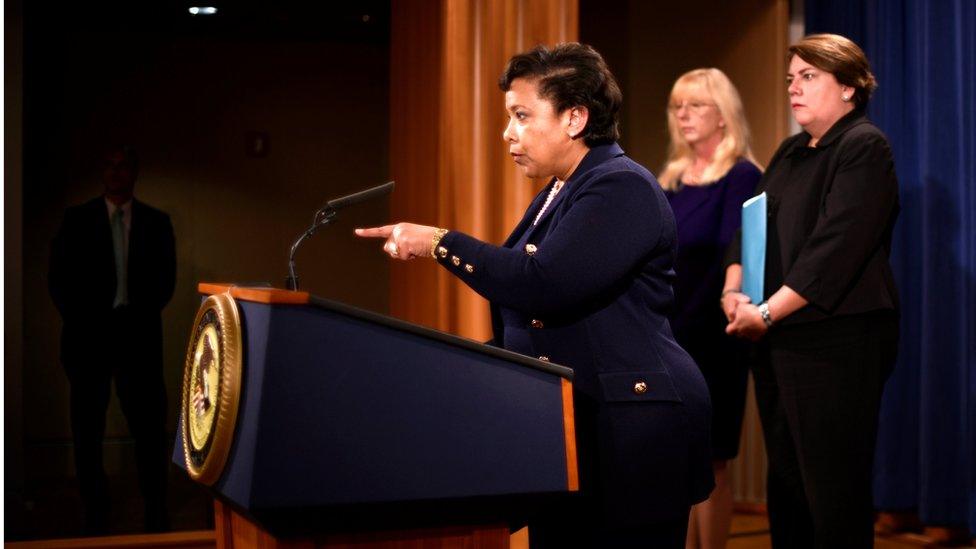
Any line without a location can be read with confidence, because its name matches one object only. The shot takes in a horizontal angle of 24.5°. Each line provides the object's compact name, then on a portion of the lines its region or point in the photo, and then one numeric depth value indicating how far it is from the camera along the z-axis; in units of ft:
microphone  14.78
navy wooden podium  14.04
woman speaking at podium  14.97
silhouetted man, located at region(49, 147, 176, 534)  23.85
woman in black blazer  18.25
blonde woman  19.92
